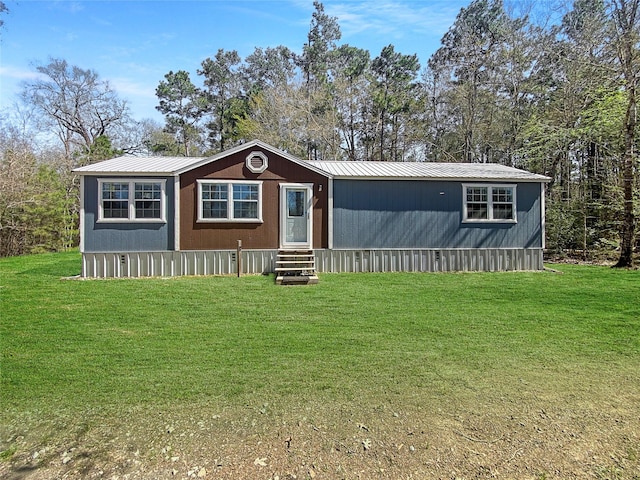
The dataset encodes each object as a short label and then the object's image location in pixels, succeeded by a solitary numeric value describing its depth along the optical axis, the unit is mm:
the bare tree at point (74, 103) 25703
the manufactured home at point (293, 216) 10367
